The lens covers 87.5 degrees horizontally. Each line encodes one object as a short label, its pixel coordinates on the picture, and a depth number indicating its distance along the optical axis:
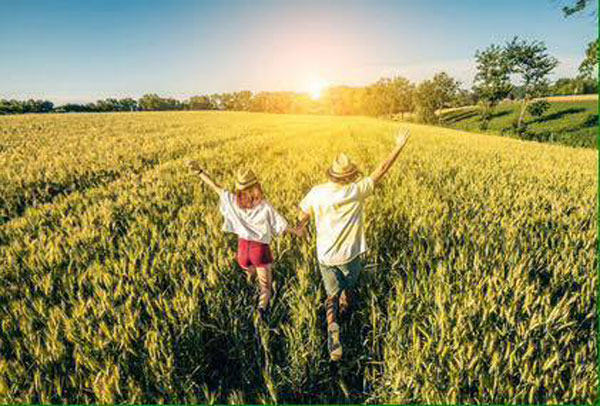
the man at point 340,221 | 2.54
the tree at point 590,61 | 19.19
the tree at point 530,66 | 42.62
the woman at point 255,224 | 2.63
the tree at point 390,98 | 95.06
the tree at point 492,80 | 45.94
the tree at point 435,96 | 76.38
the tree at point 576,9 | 20.86
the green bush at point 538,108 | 44.00
